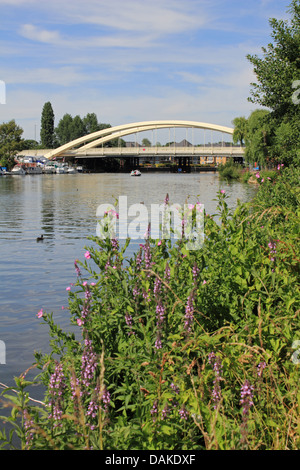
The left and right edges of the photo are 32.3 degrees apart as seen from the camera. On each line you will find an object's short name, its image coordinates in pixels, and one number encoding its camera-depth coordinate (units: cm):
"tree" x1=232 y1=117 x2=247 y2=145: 7601
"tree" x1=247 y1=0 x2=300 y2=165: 1888
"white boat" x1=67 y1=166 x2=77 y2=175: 10610
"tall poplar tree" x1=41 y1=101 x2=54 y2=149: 13282
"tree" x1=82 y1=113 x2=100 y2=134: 15062
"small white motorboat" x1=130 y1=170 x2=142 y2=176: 9214
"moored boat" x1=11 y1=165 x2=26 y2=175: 8669
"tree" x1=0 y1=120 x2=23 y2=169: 9698
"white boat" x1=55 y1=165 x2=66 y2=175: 10262
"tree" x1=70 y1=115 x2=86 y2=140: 14468
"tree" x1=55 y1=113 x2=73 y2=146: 14688
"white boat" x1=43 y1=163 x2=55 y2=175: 9982
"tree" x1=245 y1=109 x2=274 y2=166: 4481
